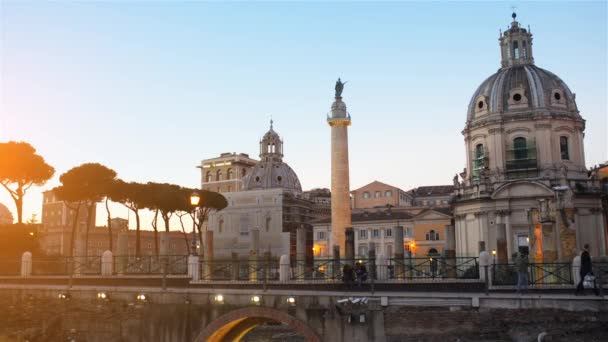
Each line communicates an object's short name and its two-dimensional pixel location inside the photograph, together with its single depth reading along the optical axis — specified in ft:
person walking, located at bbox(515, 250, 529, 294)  67.67
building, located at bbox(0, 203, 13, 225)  296.46
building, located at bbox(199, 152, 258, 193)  423.64
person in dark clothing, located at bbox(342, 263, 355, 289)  75.66
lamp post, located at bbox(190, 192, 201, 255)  81.10
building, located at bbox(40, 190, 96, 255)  383.04
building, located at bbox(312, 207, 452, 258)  246.88
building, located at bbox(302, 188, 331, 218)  363.13
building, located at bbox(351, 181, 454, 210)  336.90
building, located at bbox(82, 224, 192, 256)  356.18
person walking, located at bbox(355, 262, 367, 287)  75.15
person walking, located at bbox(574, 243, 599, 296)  64.13
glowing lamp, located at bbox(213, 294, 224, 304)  80.38
